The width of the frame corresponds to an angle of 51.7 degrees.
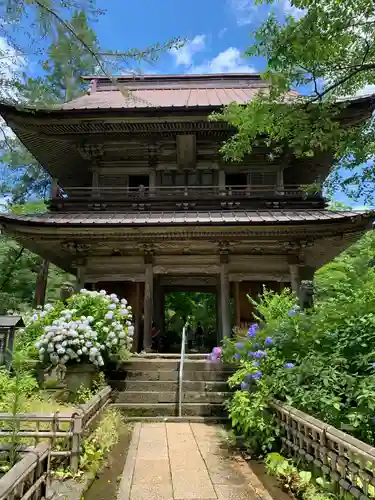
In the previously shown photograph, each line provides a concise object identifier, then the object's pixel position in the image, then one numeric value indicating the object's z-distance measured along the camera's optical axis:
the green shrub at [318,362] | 3.47
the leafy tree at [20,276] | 19.33
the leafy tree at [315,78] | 5.80
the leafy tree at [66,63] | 4.98
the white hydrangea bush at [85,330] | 6.05
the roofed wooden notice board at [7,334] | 6.23
